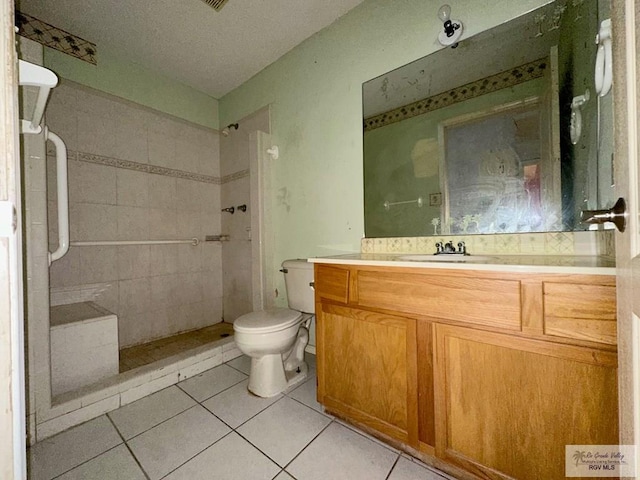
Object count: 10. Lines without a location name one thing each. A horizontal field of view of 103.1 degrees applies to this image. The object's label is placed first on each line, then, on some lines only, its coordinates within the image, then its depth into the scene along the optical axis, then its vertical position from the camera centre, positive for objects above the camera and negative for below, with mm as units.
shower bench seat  1388 -602
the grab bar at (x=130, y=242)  1876 -1
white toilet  1413 -556
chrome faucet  1201 -68
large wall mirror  1013 +490
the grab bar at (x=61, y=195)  1289 +252
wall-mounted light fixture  1243 +1042
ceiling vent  1595 +1507
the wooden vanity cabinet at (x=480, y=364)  683 -427
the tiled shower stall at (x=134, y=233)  1224 +77
